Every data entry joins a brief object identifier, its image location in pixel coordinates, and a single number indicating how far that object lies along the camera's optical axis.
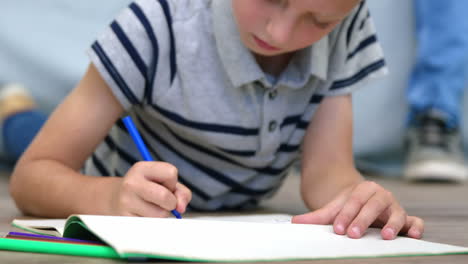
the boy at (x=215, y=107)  1.34
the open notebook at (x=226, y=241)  1.08
